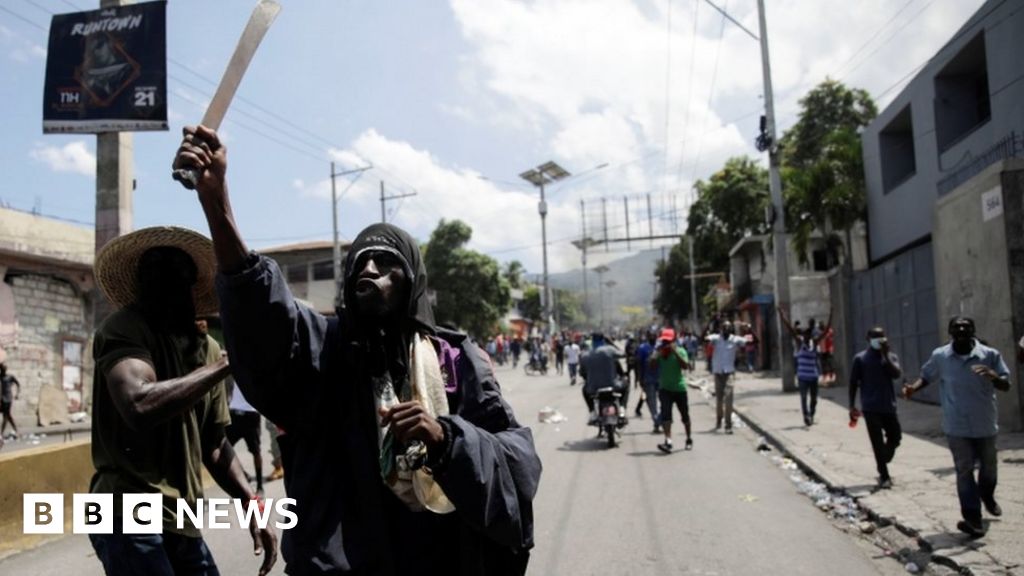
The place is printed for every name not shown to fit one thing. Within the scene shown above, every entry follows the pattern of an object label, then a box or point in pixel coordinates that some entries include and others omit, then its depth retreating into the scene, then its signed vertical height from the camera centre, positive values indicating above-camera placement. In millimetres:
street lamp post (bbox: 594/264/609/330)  102731 +9328
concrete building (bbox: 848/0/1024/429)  11680 +3022
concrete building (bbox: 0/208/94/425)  18672 +1121
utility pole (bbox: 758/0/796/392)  20125 +3028
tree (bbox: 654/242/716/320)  66625 +4563
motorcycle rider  12273 -470
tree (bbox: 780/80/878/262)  23719 +4264
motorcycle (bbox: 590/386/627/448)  11906 -1128
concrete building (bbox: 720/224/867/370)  28812 +2065
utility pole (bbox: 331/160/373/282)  32078 +5628
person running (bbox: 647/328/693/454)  11461 -602
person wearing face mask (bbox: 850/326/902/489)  8289 -749
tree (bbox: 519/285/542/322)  89062 +4319
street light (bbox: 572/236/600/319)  52653 +6546
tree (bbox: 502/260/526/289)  62606 +5937
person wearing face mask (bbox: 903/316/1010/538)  6219 -696
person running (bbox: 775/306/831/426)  13414 -743
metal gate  15828 +529
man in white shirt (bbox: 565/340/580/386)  26656 -570
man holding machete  1718 -165
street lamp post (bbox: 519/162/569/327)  50969 +10939
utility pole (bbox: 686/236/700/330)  58512 +2467
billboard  9438 +3550
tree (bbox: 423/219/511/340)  43312 +3628
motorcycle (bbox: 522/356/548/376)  36088 -1138
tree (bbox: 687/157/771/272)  42969 +7238
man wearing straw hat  2494 -119
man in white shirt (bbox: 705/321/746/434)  13364 -466
